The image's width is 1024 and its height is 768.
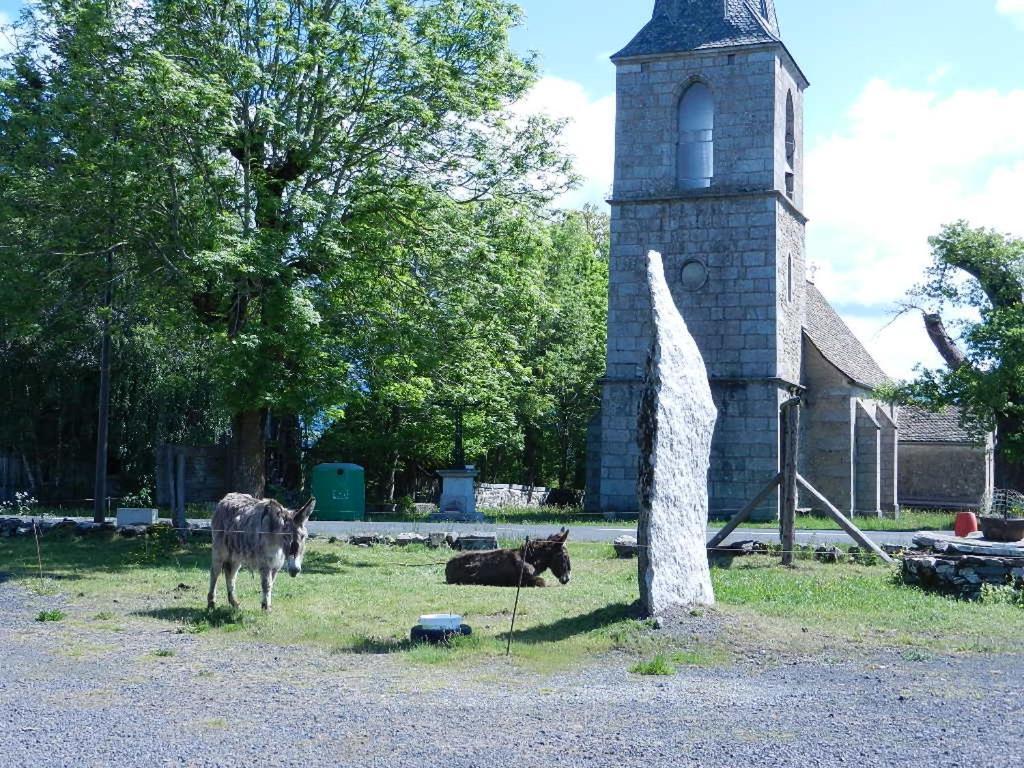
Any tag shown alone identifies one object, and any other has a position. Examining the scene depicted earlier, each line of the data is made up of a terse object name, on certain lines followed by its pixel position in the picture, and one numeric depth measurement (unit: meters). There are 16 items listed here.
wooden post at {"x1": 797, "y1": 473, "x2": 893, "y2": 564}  17.22
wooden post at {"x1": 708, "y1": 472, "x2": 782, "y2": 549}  17.52
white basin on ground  10.84
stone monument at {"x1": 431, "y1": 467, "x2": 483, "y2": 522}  29.80
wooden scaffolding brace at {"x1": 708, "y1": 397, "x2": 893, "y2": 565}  17.44
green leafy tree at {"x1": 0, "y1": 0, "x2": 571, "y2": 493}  17.39
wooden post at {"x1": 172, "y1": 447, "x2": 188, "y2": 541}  20.95
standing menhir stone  11.20
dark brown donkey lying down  15.21
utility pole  22.62
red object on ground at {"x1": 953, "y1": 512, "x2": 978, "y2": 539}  18.00
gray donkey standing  12.44
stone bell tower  29.83
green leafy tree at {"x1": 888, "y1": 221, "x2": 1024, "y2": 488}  28.34
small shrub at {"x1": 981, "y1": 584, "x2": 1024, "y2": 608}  13.28
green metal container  29.86
